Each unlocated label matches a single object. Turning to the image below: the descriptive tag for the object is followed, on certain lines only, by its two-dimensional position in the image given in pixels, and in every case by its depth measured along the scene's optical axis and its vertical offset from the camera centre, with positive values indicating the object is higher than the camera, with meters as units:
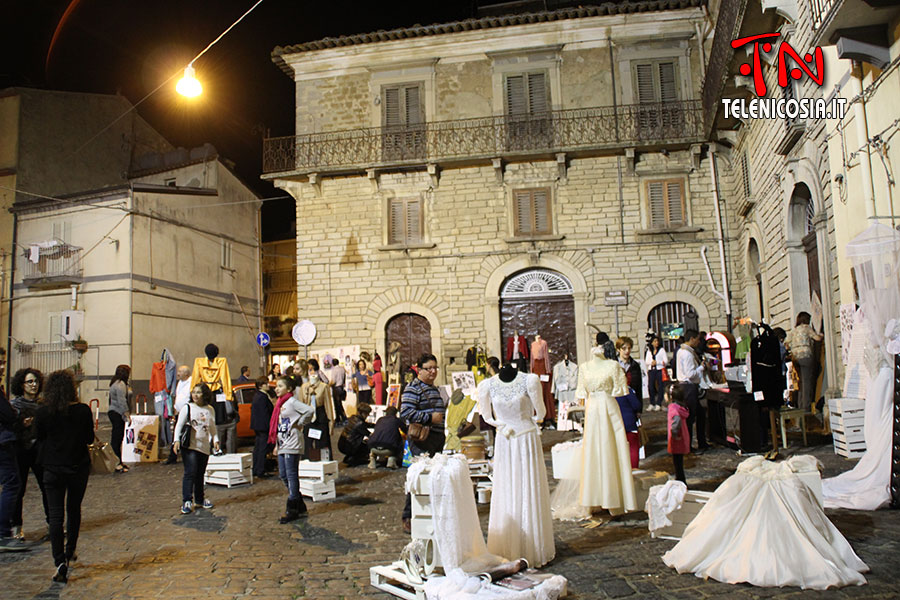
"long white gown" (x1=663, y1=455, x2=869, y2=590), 4.37 -1.21
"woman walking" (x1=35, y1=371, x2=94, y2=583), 5.19 -0.54
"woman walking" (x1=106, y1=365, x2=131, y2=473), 10.80 -0.38
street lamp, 10.15 +4.44
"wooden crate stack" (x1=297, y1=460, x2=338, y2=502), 8.09 -1.27
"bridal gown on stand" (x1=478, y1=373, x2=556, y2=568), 5.04 -0.83
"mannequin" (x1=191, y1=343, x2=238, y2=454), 10.44 -0.14
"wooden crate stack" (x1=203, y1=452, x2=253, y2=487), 9.25 -1.25
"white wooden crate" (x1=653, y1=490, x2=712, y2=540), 5.55 -1.25
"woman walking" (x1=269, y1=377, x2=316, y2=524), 7.14 -0.73
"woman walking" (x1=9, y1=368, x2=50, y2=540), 6.33 -0.21
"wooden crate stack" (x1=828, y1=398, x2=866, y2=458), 8.22 -0.83
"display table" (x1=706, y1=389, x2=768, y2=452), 9.22 -0.79
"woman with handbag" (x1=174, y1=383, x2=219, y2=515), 7.46 -0.65
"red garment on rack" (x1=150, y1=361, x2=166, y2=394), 15.46 +0.10
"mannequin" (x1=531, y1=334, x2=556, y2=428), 15.00 +0.22
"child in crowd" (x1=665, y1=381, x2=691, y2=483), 7.02 -0.73
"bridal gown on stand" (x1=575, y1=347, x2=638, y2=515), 6.36 -0.78
